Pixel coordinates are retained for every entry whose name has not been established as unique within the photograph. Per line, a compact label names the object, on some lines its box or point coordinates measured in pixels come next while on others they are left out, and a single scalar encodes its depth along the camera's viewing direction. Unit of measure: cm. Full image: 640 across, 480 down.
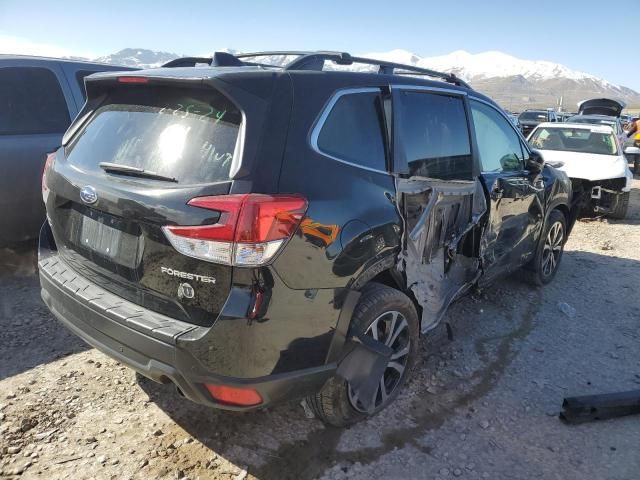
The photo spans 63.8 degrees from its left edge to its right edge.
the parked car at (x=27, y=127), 442
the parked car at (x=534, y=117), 2044
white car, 843
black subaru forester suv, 210
